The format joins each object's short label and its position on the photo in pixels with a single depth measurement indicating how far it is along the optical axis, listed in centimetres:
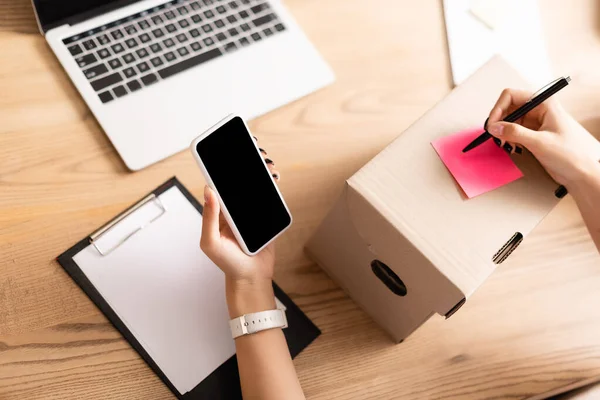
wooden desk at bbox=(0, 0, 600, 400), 66
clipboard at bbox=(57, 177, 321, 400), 67
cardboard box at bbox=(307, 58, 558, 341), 56
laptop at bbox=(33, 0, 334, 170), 75
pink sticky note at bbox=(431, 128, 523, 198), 59
